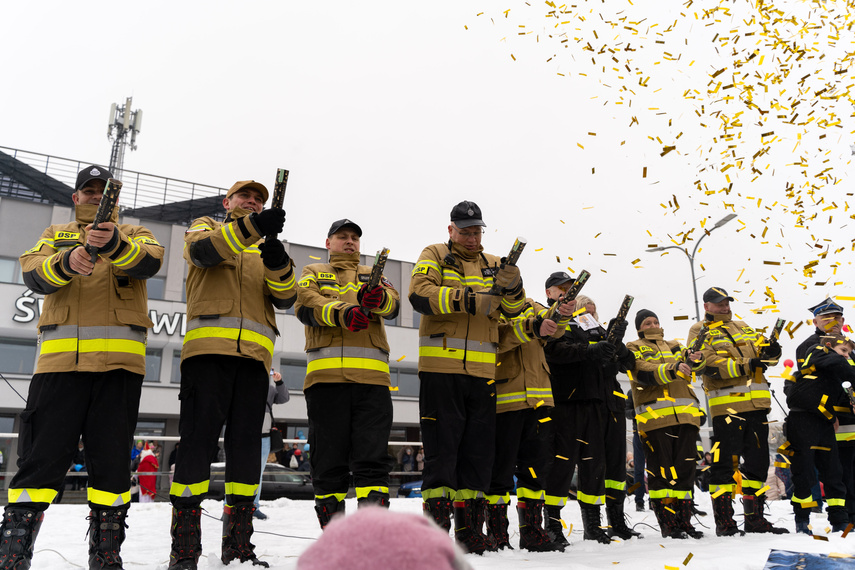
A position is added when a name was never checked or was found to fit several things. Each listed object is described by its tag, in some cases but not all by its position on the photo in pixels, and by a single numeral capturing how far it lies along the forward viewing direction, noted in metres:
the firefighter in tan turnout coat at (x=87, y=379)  3.61
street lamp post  18.73
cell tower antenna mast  39.31
